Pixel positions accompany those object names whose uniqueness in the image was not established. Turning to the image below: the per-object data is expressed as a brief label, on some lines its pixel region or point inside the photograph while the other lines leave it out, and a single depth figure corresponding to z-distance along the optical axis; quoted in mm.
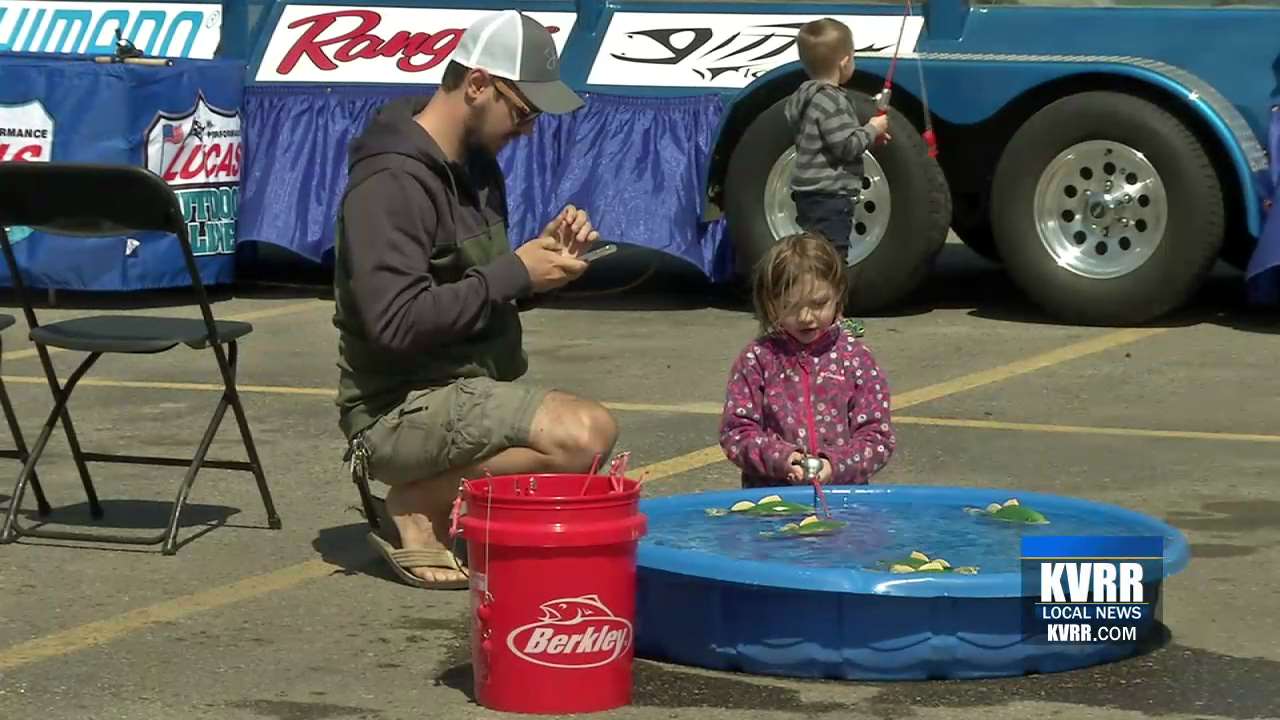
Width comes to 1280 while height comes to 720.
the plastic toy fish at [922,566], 4945
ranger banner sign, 11992
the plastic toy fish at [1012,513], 5684
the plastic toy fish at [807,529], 5496
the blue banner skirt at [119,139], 11602
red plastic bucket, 4547
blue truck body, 10219
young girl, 5789
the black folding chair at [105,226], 6262
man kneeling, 5594
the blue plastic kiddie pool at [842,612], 4758
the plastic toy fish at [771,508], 5684
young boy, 10109
